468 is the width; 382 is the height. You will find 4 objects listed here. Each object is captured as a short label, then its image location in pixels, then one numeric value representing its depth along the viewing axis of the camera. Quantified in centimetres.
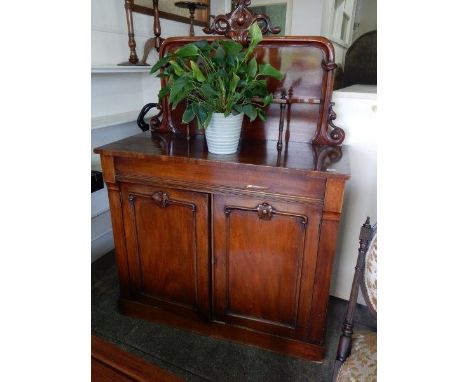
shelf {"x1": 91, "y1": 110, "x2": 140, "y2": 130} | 181
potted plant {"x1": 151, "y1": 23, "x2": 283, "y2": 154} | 120
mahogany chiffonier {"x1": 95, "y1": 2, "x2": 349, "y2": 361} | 125
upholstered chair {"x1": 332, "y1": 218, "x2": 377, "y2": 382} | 93
